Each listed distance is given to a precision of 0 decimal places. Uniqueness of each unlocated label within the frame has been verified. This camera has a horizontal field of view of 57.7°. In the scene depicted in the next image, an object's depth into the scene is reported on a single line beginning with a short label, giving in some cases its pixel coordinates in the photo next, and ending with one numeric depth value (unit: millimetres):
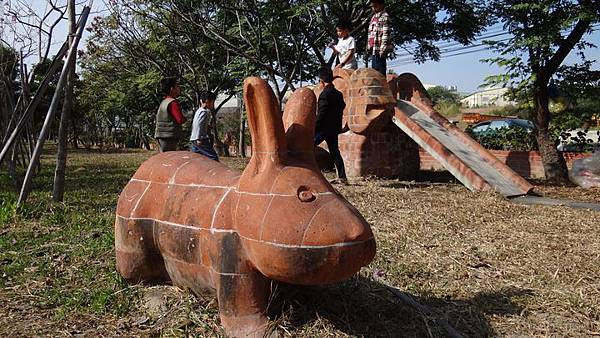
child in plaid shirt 8141
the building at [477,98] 59262
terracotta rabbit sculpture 2344
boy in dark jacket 7005
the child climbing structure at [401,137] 7414
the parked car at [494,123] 16750
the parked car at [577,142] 10797
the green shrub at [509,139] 11992
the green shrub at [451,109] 34000
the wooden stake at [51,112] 6090
